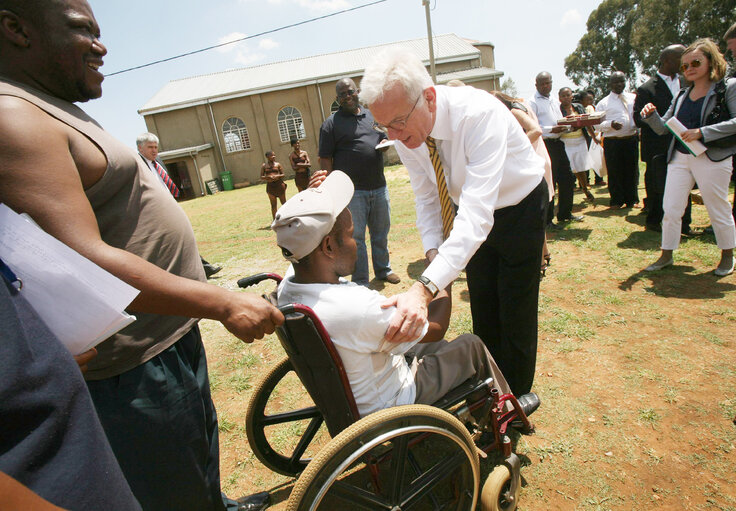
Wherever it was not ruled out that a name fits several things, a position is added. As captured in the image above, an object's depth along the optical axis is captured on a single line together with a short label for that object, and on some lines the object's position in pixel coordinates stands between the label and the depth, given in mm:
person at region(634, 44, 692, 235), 5172
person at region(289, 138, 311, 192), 9391
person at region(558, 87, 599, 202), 7496
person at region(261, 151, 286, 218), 10406
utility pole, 17250
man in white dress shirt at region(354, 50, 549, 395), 1888
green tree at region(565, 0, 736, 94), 25812
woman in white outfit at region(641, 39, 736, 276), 3979
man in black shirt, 4934
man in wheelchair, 1604
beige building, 26578
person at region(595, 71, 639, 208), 6891
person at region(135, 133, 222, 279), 6301
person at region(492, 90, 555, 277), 4482
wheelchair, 1479
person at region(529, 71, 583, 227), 6633
